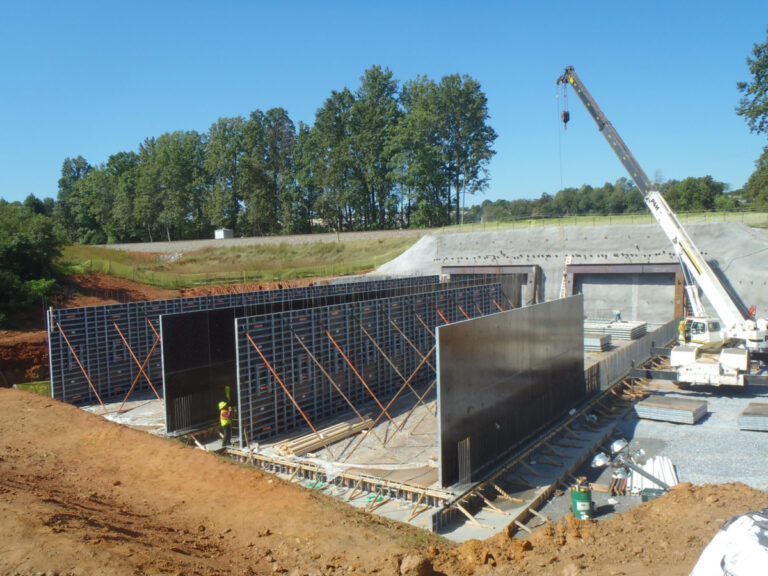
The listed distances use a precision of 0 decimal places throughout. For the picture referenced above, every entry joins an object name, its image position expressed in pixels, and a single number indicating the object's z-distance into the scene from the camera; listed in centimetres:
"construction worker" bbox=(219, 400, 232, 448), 1265
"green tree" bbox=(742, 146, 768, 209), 4956
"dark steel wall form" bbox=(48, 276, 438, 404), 1634
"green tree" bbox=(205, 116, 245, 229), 6262
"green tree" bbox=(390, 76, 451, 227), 5272
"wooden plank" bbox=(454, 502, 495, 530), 931
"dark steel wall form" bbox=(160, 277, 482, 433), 1326
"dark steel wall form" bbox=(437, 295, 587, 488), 1012
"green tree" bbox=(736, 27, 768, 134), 3997
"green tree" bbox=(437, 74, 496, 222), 5441
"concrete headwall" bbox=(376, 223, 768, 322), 2602
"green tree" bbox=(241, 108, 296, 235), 6097
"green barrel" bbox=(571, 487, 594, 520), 977
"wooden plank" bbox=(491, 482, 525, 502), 1034
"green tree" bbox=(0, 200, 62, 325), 2855
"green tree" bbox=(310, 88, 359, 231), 5694
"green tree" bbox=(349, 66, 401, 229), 5619
